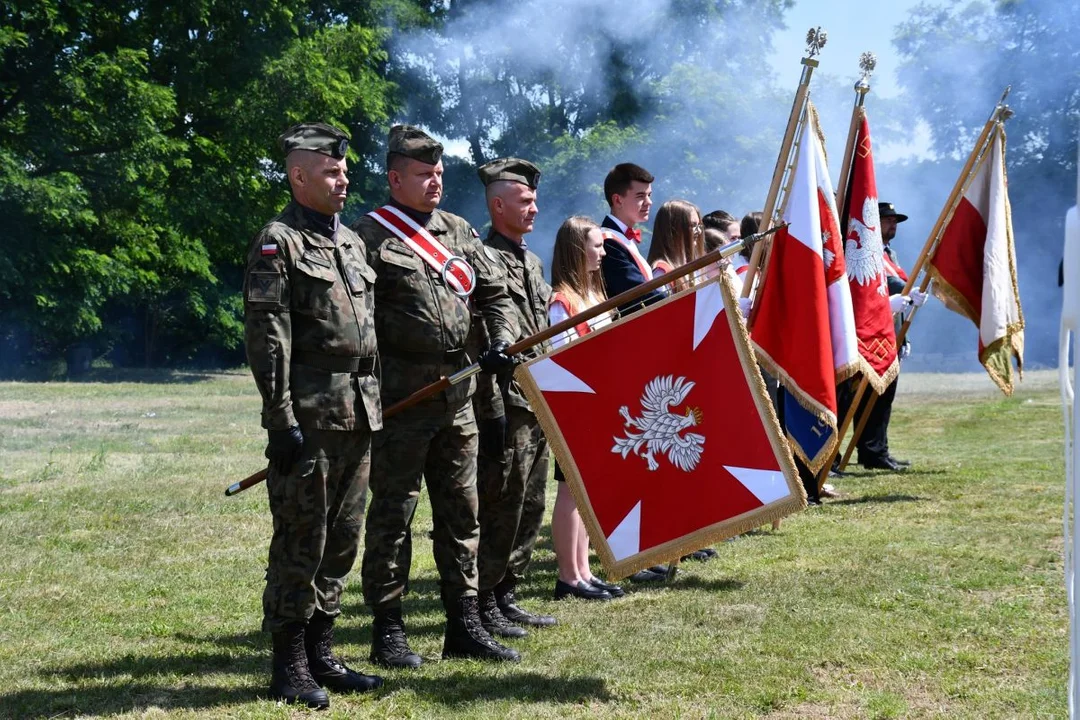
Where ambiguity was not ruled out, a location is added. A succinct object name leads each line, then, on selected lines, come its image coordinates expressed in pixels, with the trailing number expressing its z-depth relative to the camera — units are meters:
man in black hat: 11.37
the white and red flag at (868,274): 7.15
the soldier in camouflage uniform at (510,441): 5.68
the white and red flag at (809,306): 5.79
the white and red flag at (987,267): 8.95
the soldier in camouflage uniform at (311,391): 4.46
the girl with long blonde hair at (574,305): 6.30
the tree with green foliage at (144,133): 27.12
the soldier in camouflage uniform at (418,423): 5.12
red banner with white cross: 4.89
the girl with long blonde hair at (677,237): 7.12
